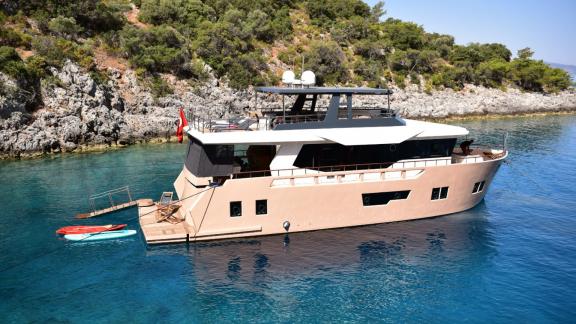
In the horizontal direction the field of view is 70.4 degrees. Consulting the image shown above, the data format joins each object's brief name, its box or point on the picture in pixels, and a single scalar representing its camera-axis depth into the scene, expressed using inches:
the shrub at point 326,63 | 2372.0
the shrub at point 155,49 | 1844.2
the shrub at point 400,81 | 2588.6
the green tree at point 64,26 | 1745.7
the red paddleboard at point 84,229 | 725.9
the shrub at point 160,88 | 1782.7
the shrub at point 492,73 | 2925.7
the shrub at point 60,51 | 1576.0
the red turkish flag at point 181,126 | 767.7
